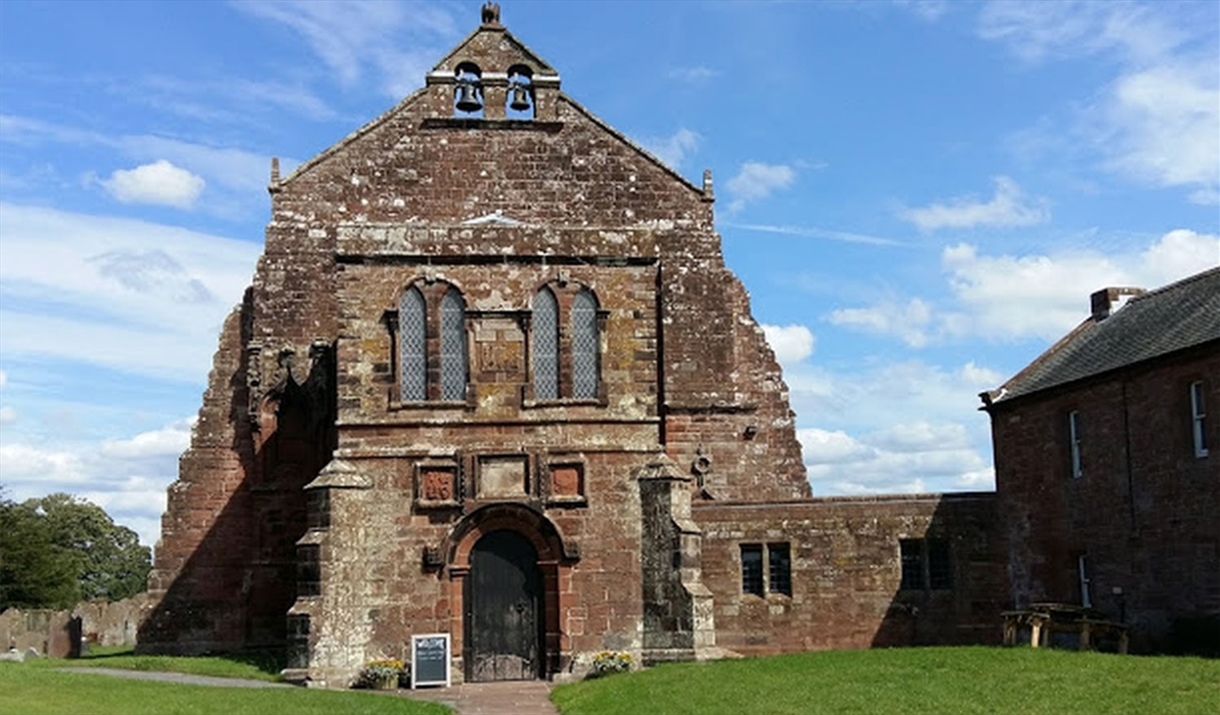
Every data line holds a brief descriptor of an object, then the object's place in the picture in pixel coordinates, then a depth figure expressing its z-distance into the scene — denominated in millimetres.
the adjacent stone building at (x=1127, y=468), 24906
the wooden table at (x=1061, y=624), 25562
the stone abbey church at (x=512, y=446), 26812
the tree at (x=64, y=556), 65625
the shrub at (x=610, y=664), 26078
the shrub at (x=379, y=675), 25609
